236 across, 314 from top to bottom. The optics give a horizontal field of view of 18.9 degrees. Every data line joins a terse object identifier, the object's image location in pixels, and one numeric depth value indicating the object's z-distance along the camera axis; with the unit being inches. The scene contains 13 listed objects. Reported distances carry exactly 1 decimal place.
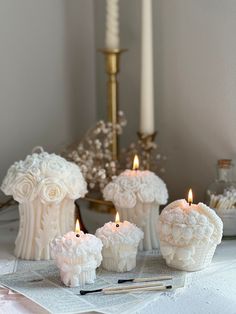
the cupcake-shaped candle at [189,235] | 39.6
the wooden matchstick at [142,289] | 37.2
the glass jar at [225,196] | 45.9
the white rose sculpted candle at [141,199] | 44.0
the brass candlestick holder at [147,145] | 51.9
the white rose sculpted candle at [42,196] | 42.6
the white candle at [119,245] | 40.0
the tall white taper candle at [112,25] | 52.6
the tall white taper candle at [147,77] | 51.9
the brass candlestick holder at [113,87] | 53.0
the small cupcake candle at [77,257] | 38.0
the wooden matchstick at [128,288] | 37.2
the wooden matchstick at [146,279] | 38.7
